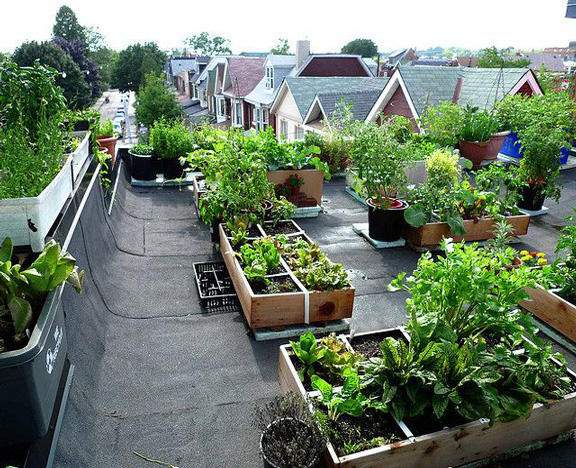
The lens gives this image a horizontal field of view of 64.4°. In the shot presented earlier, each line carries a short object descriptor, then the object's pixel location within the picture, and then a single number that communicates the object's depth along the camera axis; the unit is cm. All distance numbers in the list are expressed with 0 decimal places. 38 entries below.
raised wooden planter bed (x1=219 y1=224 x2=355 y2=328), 394
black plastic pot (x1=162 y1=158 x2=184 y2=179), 848
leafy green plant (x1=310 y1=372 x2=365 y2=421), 269
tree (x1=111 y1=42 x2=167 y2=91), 5566
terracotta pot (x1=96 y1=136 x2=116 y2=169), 781
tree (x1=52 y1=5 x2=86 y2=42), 6138
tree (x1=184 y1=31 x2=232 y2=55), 12096
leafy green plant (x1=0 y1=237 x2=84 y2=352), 218
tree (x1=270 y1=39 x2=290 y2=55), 8408
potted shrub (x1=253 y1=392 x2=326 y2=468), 240
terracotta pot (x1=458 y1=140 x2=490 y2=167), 978
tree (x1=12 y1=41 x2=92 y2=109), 3183
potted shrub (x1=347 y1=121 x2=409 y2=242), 597
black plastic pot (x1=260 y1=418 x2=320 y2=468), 239
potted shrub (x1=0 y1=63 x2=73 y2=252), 287
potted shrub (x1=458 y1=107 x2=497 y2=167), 979
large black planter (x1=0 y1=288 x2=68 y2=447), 193
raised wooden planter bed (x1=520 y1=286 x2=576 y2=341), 409
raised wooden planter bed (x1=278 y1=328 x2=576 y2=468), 251
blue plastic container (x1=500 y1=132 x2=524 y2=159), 1062
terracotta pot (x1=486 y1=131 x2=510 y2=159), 1004
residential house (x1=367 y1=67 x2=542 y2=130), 1355
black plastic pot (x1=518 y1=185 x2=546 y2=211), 714
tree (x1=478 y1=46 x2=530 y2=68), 3969
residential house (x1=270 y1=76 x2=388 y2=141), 2144
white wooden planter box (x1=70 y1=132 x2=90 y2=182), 426
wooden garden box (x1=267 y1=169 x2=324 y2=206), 716
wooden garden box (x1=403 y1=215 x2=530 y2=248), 588
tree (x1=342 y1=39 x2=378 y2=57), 7919
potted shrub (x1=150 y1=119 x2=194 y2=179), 830
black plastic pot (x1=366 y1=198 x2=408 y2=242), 598
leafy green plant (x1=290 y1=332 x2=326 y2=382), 313
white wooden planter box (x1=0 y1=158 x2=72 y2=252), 281
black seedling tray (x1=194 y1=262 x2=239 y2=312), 447
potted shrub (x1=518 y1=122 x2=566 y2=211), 659
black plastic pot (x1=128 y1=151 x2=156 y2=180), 841
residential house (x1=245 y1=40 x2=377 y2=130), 2864
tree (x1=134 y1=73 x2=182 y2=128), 3600
